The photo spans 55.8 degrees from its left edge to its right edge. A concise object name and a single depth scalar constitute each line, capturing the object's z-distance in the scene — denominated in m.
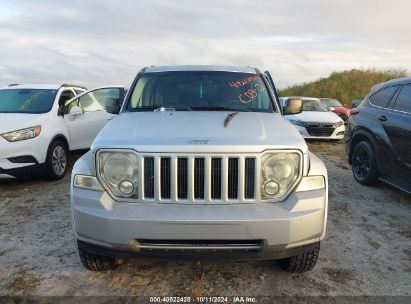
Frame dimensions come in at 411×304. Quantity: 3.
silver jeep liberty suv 2.70
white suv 5.83
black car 5.12
